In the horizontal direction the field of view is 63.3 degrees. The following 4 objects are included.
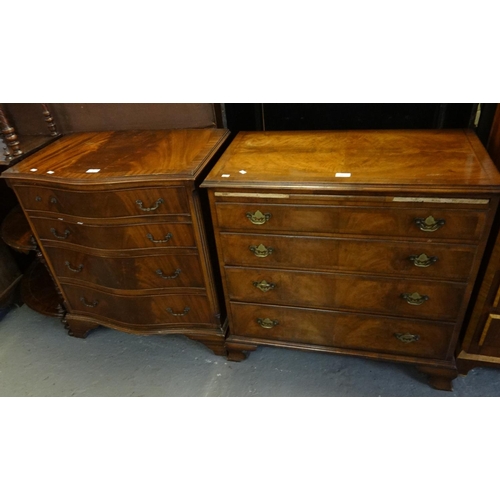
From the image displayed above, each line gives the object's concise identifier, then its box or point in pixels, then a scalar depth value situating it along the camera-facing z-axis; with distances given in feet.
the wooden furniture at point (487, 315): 4.67
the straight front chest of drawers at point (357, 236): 4.31
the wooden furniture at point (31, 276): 6.38
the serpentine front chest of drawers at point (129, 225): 5.07
